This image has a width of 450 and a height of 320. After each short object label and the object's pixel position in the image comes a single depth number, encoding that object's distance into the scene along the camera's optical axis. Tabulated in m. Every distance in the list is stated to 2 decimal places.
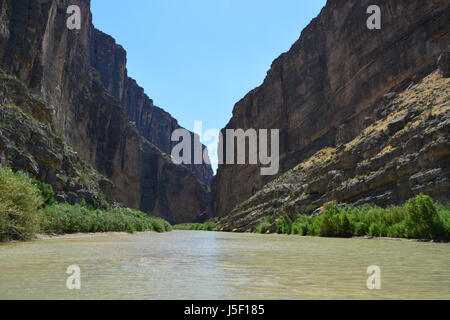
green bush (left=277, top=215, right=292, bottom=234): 44.38
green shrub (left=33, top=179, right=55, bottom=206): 31.11
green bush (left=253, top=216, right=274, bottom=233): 53.11
